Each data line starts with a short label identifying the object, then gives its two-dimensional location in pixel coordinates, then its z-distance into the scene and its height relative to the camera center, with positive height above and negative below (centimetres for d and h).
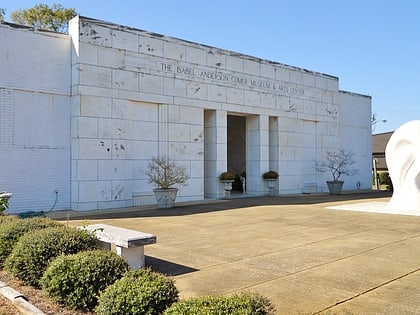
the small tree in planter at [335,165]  2322 +48
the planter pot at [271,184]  2025 -54
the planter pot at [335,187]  2164 -71
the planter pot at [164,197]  1495 -83
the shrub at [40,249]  538 -99
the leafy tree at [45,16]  3281 +1260
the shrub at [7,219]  735 -81
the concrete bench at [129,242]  565 -94
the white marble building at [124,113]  1377 +237
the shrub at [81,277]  453 -115
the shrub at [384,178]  2800 -33
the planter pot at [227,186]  1861 -55
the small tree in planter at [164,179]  1501 -19
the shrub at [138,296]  380 -115
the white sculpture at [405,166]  1339 +24
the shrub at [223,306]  331 -109
